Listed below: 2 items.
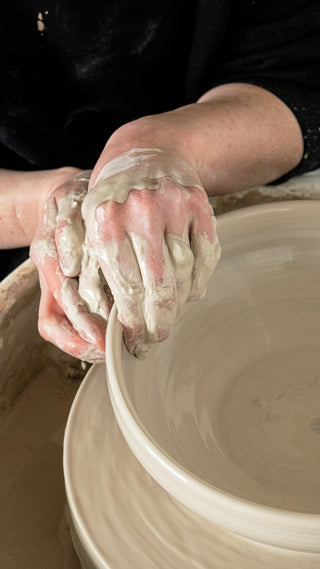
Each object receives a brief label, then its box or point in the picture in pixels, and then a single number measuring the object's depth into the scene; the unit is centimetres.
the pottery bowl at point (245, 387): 76
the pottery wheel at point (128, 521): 81
